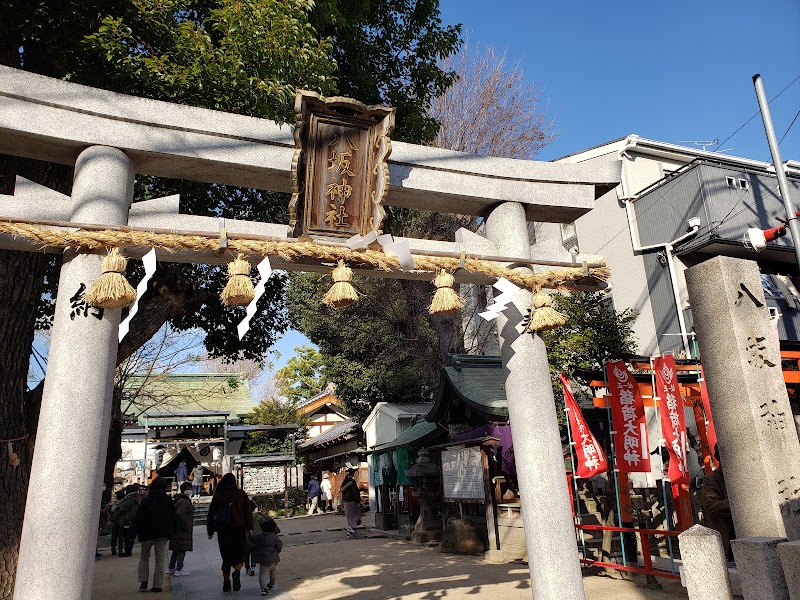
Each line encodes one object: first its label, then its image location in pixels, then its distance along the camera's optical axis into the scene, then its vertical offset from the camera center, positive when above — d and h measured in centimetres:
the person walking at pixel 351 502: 1805 -48
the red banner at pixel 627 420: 923 +77
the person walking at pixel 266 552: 927 -93
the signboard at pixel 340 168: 531 +280
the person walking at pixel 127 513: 1509 -38
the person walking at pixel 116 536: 1605 -99
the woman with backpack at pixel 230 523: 930 -46
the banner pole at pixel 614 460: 917 +17
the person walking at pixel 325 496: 2969 -42
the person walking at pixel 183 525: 1098 -55
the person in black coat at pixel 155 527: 980 -48
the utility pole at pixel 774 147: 795 +411
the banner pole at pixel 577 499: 978 -44
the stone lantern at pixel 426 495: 1544 -34
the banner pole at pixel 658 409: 835 +96
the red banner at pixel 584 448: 938 +38
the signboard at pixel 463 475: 1286 +10
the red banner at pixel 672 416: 877 +78
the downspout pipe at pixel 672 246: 1575 +596
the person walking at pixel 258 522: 955 -49
